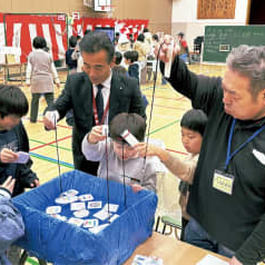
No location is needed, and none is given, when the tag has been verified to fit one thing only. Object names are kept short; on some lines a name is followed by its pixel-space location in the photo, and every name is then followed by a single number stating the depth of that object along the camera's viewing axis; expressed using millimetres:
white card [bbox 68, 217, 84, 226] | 1145
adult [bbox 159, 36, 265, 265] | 921
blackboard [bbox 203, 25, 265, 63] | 10180
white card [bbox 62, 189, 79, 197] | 1340
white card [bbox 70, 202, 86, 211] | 1243
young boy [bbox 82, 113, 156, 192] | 1351
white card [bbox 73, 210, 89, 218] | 1204
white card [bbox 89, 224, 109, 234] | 1091
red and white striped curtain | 7734
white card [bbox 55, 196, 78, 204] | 1291
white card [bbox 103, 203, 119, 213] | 1240
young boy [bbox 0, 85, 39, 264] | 1430
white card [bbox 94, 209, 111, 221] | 1181
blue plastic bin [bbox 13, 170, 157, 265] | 975
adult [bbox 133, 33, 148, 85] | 7391
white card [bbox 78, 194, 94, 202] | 1308
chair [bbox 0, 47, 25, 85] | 7583
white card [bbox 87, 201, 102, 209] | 1261
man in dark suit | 1723
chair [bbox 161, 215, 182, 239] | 1791
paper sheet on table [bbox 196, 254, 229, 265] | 1112
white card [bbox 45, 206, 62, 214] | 1222
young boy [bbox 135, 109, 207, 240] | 1213
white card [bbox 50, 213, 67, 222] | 1173
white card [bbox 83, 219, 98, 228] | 1133
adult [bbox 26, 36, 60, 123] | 4699
